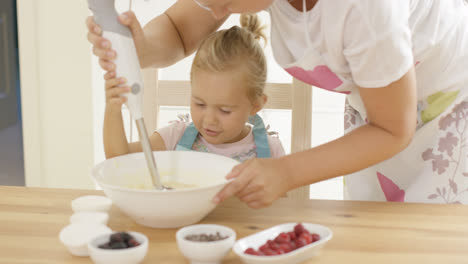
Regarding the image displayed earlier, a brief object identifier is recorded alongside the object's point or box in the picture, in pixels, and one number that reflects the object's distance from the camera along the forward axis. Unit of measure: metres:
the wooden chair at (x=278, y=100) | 1.39
